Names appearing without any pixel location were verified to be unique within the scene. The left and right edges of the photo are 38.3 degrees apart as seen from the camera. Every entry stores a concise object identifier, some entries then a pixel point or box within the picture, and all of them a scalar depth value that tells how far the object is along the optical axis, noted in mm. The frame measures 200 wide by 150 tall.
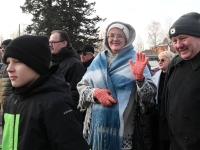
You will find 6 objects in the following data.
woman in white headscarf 2740
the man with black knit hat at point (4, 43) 5660
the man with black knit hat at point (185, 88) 2180
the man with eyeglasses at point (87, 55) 6566
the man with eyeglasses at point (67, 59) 4113
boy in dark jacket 1844
